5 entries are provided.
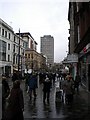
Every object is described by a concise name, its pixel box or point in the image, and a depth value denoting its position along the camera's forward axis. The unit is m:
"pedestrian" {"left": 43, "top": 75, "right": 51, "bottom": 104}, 7.37
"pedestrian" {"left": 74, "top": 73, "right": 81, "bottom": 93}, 10.90
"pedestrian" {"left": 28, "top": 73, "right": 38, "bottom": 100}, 7.76
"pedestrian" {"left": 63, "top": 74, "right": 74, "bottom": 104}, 6.80
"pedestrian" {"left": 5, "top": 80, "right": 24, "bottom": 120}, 3.75
